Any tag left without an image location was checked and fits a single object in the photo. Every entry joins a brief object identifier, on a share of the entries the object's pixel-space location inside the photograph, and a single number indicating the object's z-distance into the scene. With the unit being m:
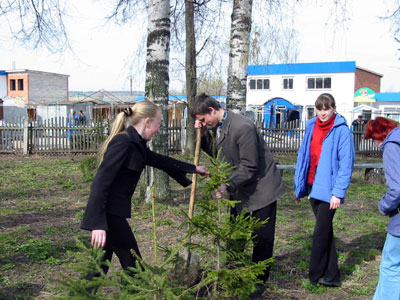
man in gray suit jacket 3.20
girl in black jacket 2.53
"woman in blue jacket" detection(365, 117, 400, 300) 2.83
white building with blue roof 33.47
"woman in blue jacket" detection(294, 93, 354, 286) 3.55
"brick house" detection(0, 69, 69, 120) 43.25
